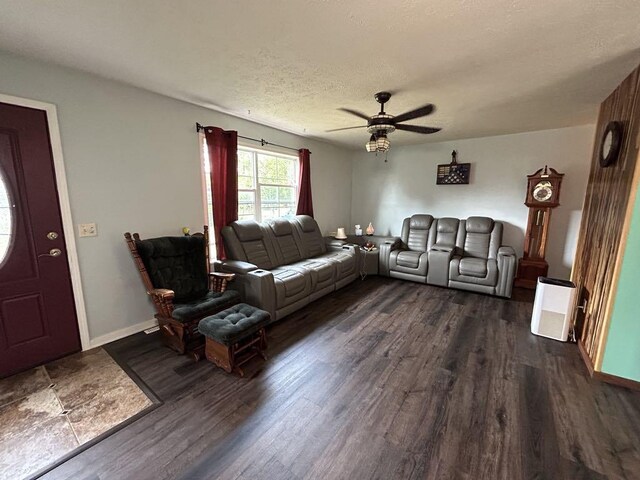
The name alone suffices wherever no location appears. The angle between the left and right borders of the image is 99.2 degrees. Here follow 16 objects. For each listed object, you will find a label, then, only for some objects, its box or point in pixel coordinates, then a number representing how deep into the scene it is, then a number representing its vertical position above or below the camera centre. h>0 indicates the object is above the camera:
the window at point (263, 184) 3.72 +0.23
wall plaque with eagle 4.59 +0.49
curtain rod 3.05 +0.81
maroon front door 2.00 -0.40
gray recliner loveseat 3.74 -0.83
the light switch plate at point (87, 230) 2.34 -0.28
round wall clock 2.24 +0.51
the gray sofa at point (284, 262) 2.87 -0.82
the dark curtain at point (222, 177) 3.18 +0.27
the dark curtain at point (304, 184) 4.43 +0.26
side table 4.61 -1.02
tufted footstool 2.10 -1.05
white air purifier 2.61 -1.02
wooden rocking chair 2.37 -0.81
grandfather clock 3.83 -0.27
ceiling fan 2.50 +0.73
